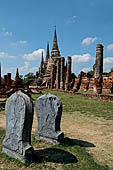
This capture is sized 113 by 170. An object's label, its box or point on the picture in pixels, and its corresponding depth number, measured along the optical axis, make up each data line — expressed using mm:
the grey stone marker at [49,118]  4746
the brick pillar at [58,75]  31383
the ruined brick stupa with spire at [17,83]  29544
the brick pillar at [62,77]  29666
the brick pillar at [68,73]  28047
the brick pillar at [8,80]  28084
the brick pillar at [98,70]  17750
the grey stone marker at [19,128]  3498
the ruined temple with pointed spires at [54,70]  28281
